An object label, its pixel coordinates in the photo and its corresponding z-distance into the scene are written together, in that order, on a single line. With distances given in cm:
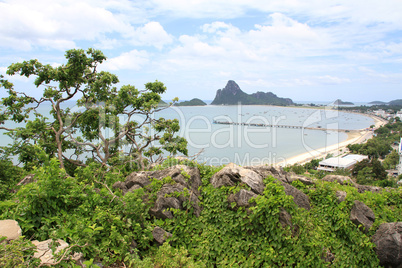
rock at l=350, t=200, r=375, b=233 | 509
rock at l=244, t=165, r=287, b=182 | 579
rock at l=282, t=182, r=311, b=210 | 532
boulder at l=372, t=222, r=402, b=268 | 480
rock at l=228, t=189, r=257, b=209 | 468
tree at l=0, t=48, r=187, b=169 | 817
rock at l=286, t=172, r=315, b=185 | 591
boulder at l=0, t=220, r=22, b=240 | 334
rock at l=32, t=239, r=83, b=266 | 307
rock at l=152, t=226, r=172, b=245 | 443
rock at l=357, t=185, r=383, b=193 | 649
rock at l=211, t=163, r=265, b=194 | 502
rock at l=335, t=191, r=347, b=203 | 536
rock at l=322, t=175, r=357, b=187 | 631
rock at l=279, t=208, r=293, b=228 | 457
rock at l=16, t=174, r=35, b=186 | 550
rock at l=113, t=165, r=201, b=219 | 479
